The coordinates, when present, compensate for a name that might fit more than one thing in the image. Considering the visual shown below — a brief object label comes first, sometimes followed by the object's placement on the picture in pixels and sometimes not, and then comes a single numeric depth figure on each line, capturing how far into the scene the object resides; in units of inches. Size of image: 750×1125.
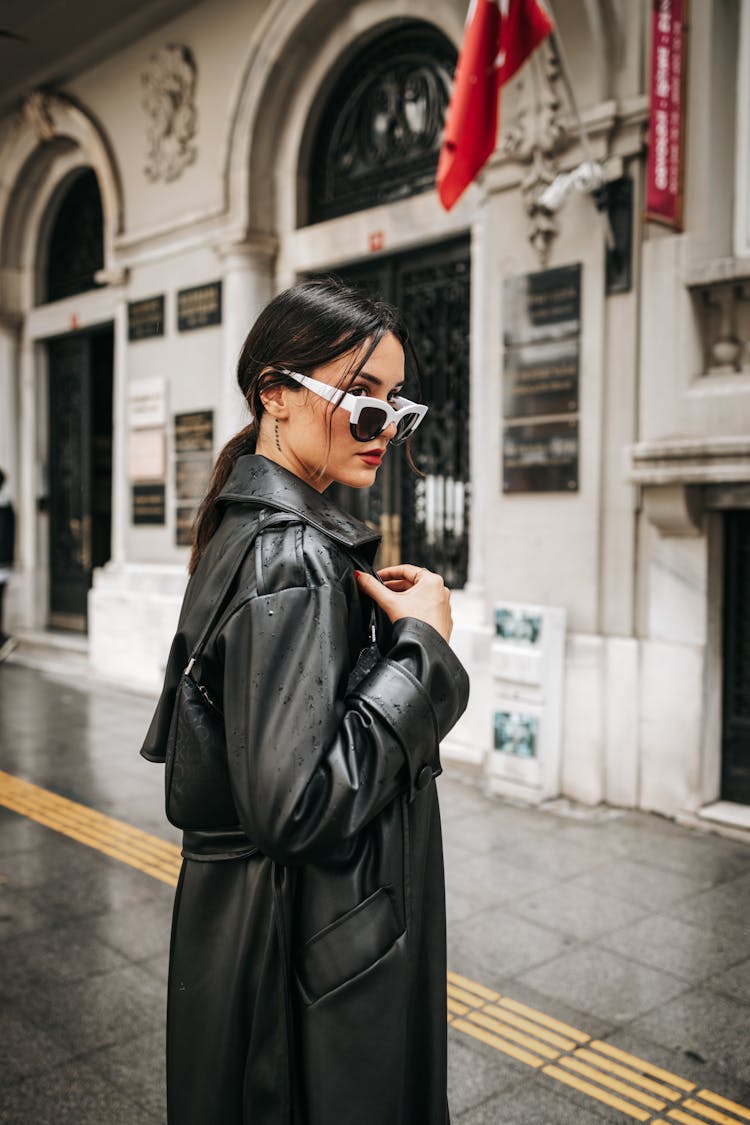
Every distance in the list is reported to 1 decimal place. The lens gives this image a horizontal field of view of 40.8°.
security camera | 233.1
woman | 58.4
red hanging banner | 219.9
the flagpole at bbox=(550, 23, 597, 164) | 221.5
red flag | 224.7
